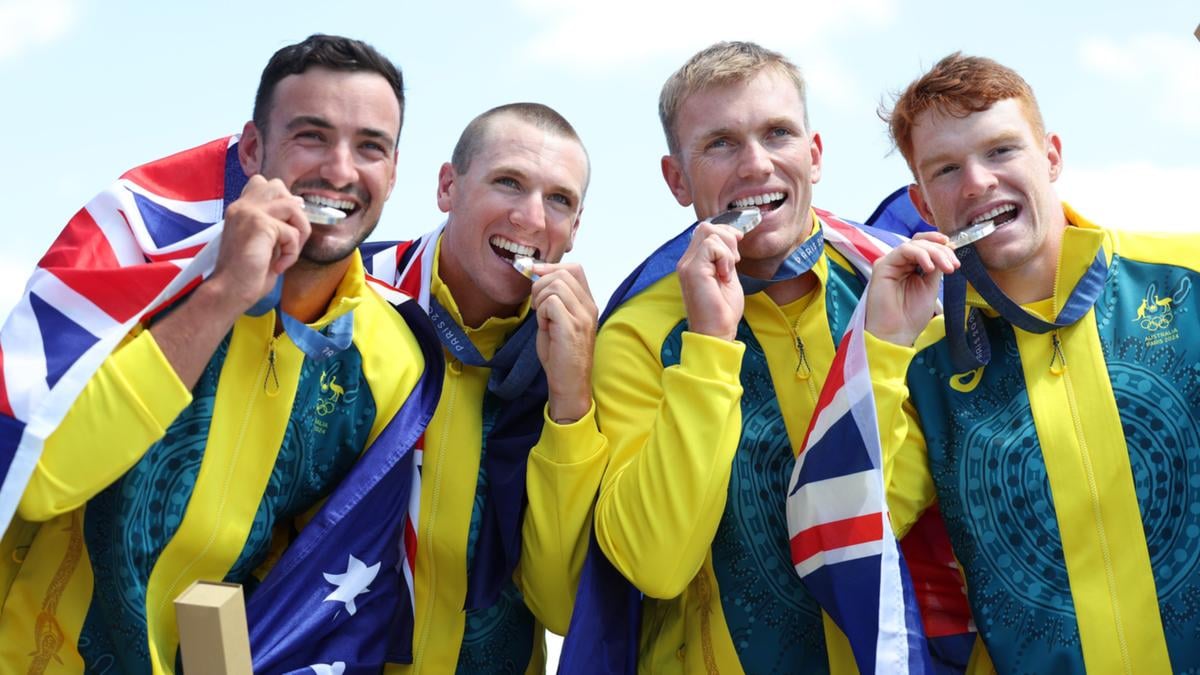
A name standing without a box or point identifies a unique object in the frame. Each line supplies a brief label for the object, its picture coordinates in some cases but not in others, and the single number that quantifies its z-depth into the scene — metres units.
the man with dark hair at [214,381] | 3.76
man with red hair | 3.86
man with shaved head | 4.33
